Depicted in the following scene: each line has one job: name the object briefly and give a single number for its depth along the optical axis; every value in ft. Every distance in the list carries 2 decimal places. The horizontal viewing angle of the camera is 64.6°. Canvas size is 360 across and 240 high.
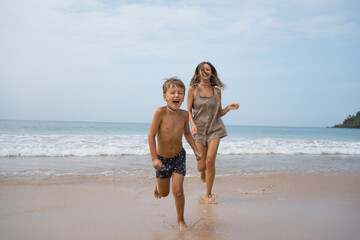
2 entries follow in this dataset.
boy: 9.66
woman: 13.87
